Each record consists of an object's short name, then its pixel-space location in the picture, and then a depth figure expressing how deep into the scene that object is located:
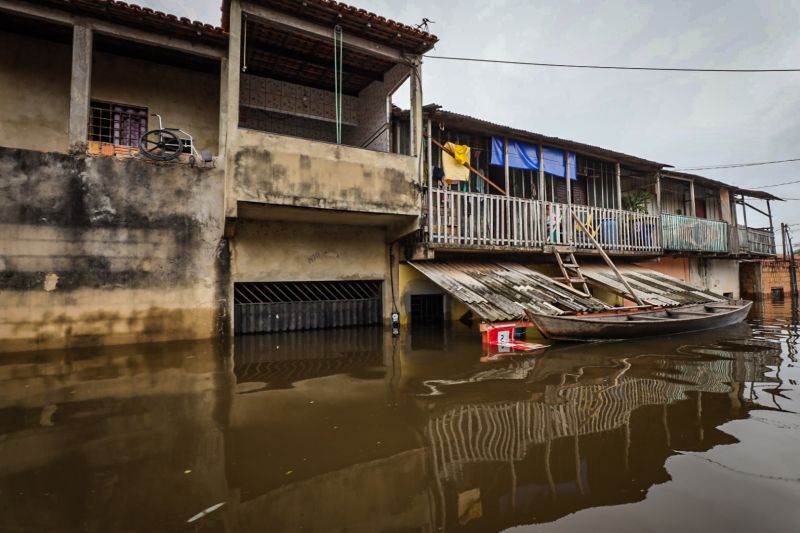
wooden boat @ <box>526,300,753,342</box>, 6.89
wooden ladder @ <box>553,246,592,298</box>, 9.44
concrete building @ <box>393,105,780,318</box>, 9.58
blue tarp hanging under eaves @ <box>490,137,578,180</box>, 10.88
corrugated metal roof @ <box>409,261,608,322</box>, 7.25
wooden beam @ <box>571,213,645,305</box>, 8.69
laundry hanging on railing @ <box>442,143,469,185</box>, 9.84
